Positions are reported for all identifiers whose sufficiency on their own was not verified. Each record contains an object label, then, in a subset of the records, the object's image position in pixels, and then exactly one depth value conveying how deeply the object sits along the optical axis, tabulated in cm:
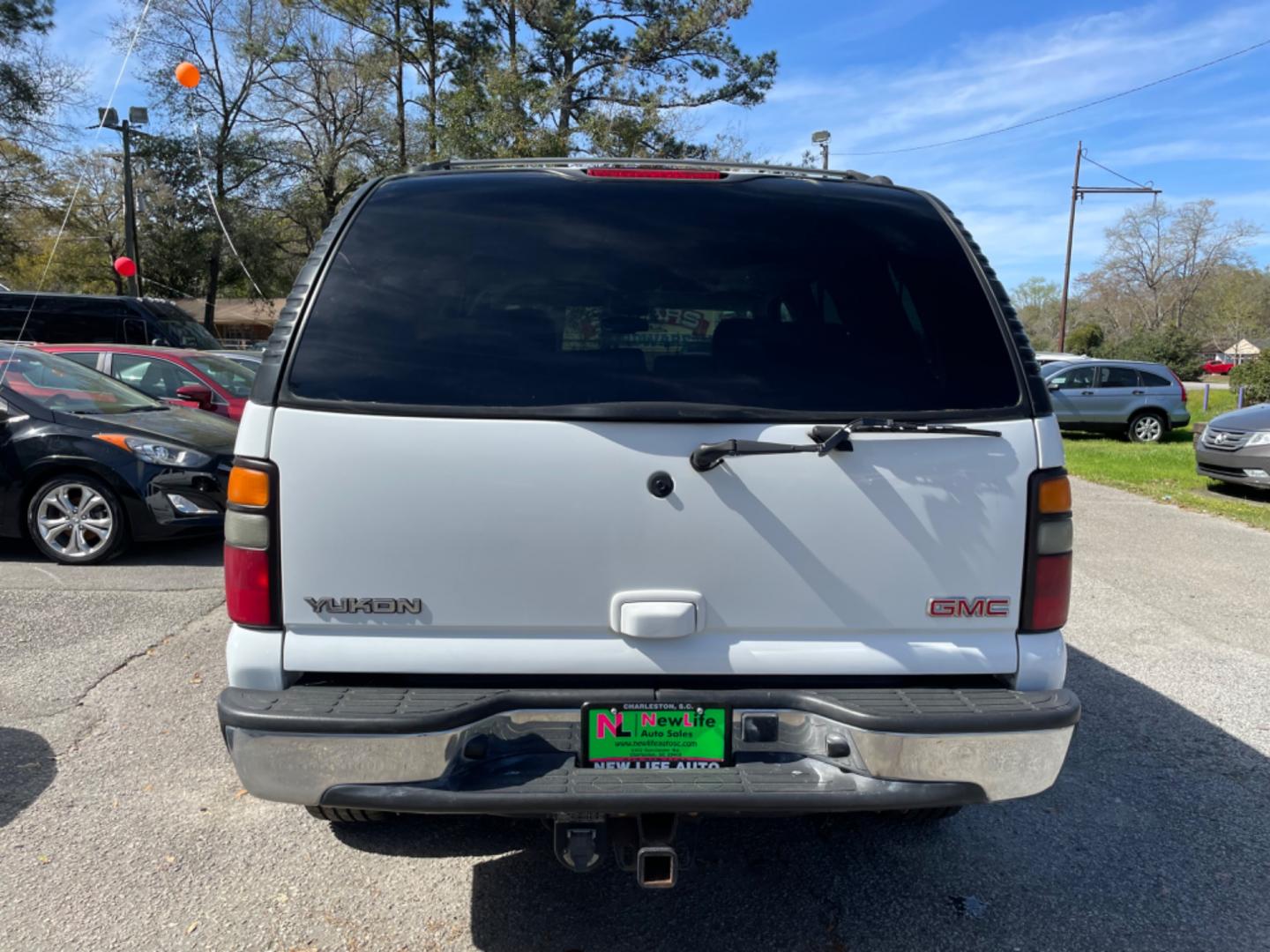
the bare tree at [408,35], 2367
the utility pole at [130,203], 1229
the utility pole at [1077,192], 3095
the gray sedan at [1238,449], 964
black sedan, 609
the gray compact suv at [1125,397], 1684
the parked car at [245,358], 1056
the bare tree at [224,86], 2036
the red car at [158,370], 915
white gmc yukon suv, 207
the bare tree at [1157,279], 6197
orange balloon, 846
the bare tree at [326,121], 2544
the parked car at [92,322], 1164
